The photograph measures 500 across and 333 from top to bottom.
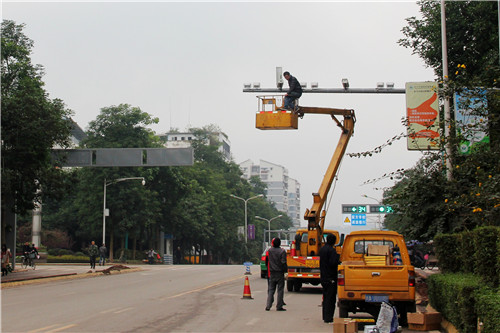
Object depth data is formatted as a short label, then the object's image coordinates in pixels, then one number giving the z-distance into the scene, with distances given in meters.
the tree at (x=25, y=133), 32.56
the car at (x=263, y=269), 32.56
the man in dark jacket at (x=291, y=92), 22.75
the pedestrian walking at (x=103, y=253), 50.44
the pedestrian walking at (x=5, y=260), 34.16
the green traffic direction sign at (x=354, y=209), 69.00
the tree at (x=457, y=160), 16.09
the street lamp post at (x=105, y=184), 57.50
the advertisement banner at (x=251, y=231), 104.75
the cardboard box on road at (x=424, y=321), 12.82
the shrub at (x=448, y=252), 14.84
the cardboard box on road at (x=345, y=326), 11.58
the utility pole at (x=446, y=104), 18.45
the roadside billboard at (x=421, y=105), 22.23
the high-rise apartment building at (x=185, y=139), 131.54
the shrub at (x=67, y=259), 62.25
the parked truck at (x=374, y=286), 13.55
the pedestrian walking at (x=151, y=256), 68.31
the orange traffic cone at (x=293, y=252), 23.53
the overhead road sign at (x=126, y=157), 40.53
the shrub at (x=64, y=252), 67.81
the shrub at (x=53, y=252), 67.50
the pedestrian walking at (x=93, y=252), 42.38
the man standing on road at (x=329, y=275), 14.09
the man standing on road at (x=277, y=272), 16.69
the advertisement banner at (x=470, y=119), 17.05
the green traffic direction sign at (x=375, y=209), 68.24
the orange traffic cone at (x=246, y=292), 20.33
